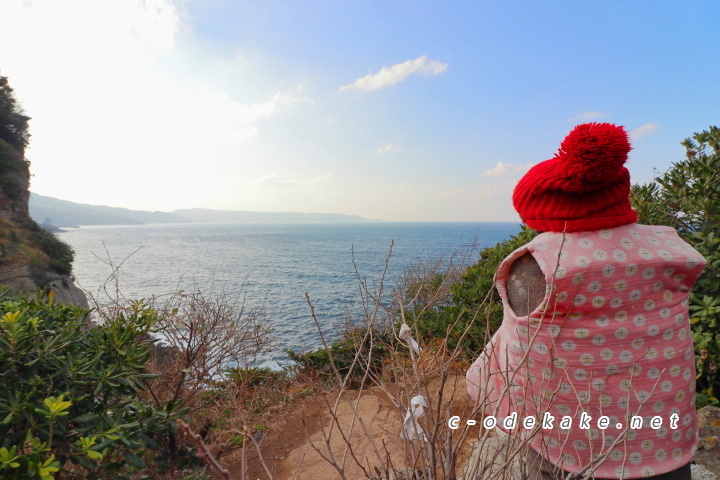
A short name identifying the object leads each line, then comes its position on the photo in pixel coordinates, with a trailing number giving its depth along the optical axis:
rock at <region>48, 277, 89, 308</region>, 15.67
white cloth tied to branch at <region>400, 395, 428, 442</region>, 1.12
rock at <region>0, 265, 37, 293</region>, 13.76
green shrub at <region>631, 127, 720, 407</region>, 2.76
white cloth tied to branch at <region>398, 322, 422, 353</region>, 1.22
